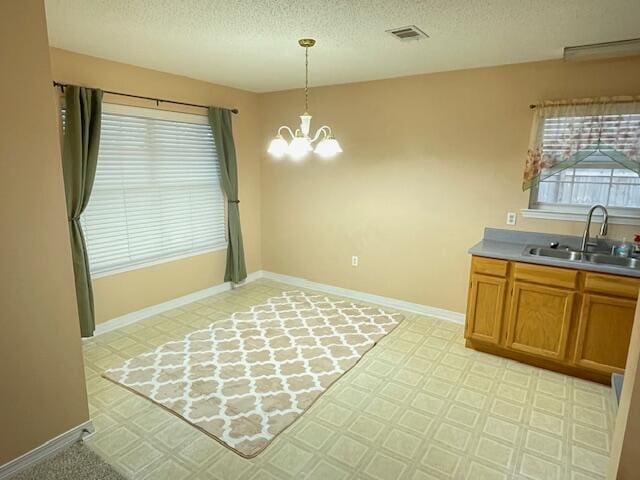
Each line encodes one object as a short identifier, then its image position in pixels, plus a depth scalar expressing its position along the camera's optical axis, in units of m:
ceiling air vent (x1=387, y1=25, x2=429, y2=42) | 2.56
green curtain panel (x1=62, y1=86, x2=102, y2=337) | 3.19
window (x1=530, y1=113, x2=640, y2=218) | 3.04
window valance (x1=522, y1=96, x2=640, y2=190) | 2.98
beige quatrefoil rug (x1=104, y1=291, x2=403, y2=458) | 2.51
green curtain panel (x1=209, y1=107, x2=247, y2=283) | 4.45
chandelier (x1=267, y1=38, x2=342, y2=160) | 2.72
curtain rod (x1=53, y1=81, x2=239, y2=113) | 3.13
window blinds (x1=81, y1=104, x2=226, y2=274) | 3.59
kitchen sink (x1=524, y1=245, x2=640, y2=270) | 3.00
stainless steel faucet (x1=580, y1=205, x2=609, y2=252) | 3.08
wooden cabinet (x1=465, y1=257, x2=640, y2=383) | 2.77
